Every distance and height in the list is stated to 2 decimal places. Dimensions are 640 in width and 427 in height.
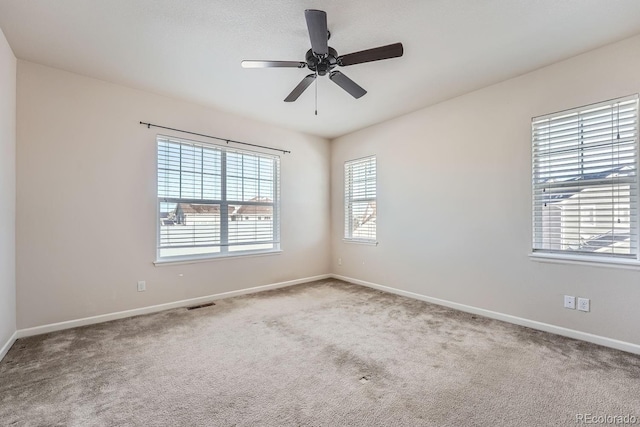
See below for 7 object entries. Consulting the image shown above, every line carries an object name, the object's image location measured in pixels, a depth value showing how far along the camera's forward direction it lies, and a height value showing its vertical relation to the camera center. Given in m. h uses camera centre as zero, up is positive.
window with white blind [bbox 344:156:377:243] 4.62 +0.26
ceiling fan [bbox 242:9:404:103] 1.75 +1.18
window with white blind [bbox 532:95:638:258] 2.41 +0.33
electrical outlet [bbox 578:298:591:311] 2.56 -0.81
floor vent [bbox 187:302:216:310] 3.53 -1.18
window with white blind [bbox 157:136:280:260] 3.56 +0.21
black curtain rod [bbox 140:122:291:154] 3.38 +1.08
